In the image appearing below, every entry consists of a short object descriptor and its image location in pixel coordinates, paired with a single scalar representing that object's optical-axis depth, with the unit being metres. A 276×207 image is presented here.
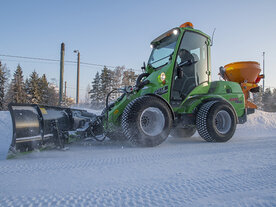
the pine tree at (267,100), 48.72
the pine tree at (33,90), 33.37
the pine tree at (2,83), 28.52
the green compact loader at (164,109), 3.01
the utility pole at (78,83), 19.59
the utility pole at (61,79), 15.47
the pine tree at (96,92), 39.28
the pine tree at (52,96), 40.48
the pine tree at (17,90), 30.46
